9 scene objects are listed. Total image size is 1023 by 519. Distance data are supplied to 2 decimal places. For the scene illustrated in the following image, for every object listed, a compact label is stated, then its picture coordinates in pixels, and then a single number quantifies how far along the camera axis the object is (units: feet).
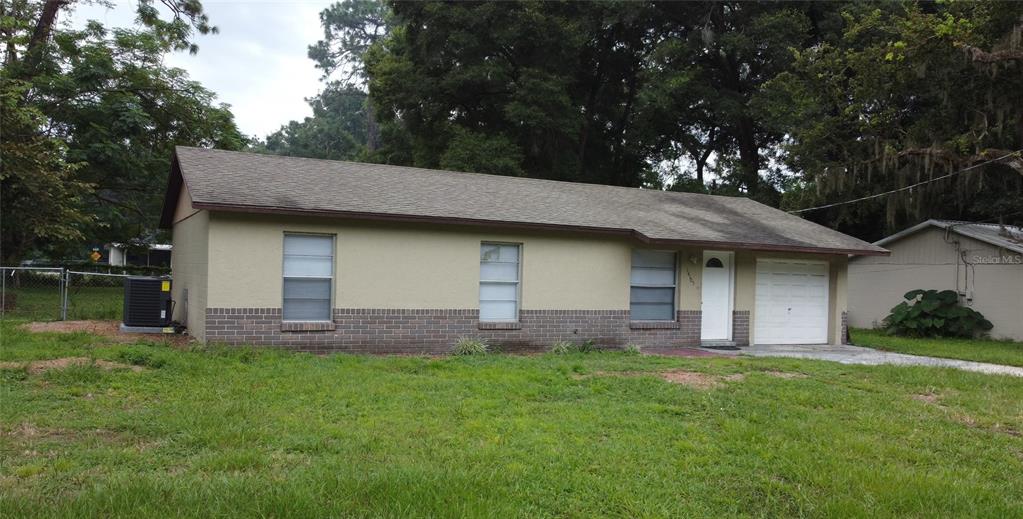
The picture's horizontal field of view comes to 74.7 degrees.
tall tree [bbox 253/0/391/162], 199.82
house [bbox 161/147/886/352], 36.47
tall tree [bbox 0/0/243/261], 68.80
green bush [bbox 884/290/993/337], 61.82
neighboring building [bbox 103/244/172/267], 143.25
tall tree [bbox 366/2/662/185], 86.38
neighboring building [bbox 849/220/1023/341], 60.71
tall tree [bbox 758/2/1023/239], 60.34
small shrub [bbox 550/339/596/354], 42.05
